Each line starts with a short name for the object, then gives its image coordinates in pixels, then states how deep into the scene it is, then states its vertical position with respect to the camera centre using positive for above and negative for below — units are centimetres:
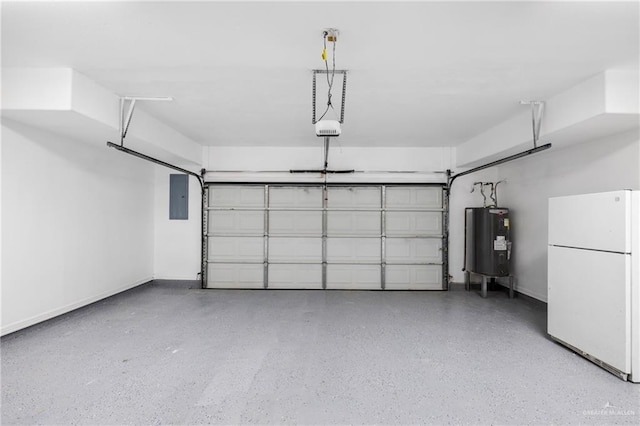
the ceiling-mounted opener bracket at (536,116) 305 +107
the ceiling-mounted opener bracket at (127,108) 305 +112
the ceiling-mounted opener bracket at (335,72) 243 +119
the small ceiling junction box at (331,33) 189 +120
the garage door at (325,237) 518 -44
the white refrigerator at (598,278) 228 -56
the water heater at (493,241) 454 -44
